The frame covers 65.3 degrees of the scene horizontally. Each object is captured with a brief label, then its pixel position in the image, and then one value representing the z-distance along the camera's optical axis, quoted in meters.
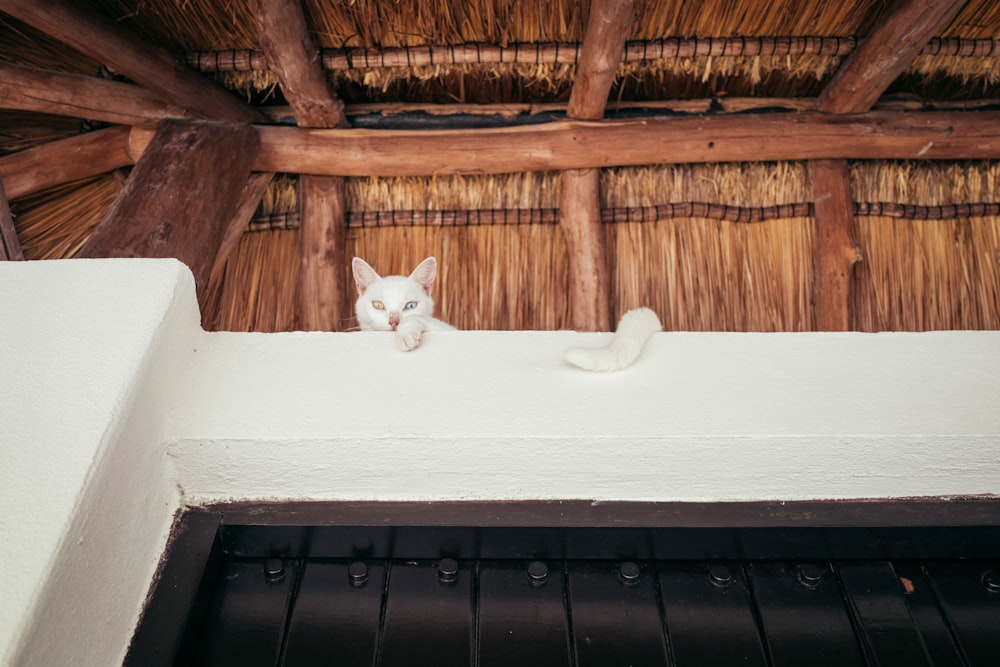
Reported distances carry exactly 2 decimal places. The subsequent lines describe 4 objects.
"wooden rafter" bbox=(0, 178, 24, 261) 1.52
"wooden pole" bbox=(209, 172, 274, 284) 2.11
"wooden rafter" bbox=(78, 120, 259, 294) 1.57
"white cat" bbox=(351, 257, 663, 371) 2.02
